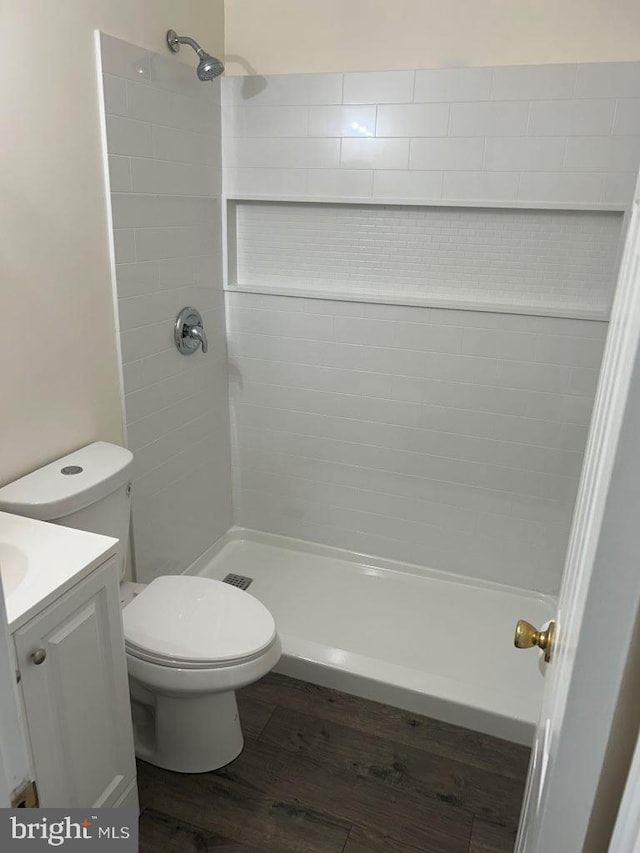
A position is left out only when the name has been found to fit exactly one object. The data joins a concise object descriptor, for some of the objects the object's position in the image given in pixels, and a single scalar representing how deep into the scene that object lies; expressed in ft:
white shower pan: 6.76
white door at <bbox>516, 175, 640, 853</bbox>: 1.86
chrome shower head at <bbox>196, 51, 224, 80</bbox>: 6.68
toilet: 5.40
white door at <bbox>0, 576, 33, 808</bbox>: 1.78
